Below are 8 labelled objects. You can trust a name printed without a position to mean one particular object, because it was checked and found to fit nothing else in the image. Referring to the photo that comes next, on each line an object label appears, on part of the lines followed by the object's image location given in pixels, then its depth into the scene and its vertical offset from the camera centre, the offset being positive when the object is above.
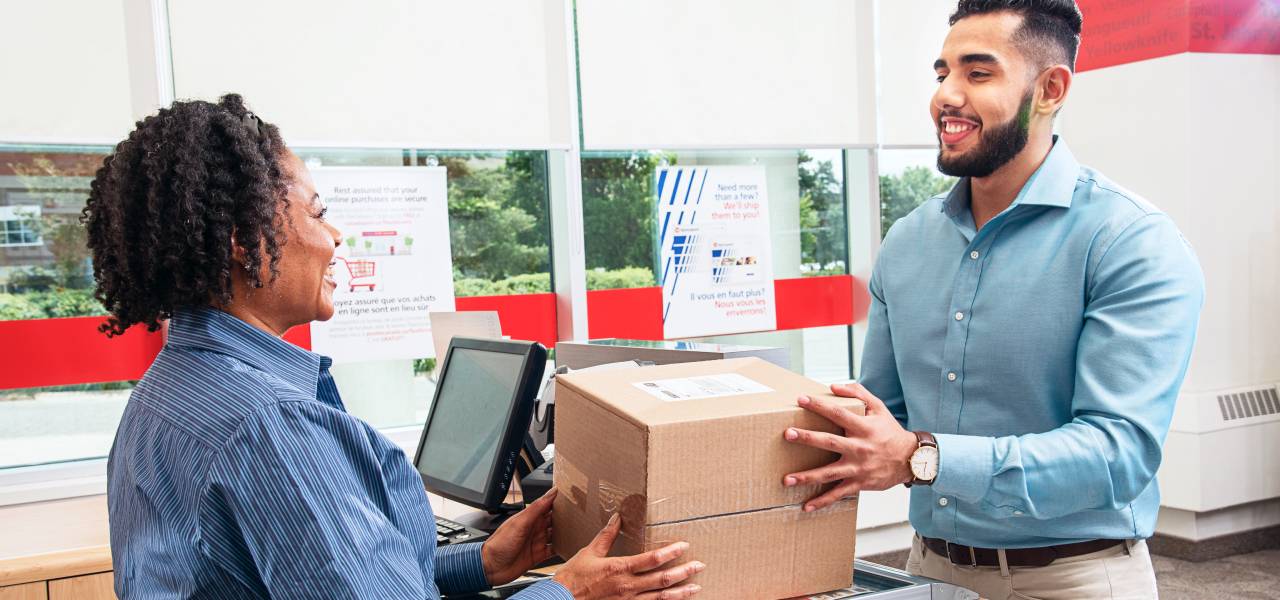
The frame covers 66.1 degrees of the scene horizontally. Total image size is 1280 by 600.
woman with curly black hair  1.02 -0.17
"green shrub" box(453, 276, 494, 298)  4.09 -0.18
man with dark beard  1.39 -0.19
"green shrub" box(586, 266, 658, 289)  4.30 -0.18
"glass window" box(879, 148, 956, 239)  4.92 +0.23
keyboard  1.96 -0.59
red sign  4.16 +0.81
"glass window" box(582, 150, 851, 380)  4.34 +0.06
